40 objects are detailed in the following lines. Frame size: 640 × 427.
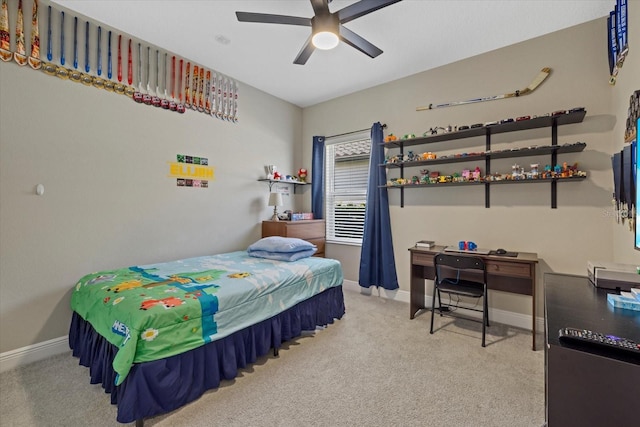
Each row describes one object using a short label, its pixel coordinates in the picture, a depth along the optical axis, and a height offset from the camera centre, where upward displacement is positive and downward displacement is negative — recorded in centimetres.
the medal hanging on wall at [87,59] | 247 +136
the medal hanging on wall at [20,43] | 214 +129
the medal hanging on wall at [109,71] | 259 +132
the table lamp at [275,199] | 382 +22
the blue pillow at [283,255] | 288 -42
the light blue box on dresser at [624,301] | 113 -33
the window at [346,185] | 406 +47
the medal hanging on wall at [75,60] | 240 +131
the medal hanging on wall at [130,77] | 272 +133
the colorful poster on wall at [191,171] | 309 +49
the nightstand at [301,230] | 371 -20
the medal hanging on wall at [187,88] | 314 +142
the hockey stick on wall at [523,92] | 266 +129
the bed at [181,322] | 150 -71
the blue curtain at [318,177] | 433 +61
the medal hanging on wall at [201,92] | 325 +143
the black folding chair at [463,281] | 245 -62
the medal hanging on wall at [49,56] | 228 +127
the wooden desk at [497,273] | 241 -56
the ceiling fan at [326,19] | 192 +142
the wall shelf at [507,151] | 246 +65
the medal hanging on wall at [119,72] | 265 +134
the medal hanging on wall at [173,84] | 303 +141
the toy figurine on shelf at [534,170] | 256 +47
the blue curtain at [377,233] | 359 -20
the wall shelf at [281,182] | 398 +50
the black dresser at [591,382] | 75 -46
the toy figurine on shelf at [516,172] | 264 +46
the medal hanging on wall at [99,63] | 254 +135
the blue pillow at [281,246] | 291 -32
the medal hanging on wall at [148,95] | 281 +120
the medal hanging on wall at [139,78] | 278 +134
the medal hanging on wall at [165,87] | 296 +135
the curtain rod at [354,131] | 370 +122
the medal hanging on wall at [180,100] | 308 +126
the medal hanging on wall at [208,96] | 332 +141
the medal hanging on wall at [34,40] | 221 +135
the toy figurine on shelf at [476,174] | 286 +46
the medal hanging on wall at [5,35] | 208 +131
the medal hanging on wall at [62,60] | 234 +128
